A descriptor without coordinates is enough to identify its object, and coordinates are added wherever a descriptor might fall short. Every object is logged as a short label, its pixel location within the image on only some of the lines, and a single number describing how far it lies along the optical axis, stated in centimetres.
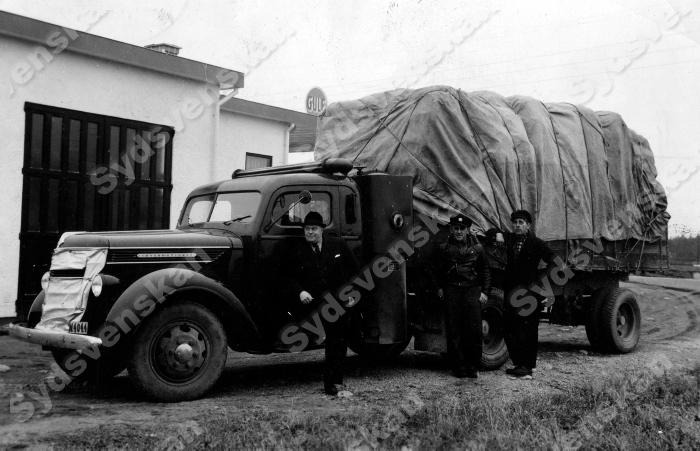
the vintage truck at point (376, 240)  652
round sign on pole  1895
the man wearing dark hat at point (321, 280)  692
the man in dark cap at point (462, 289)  799
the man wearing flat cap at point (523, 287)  816
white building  1100
